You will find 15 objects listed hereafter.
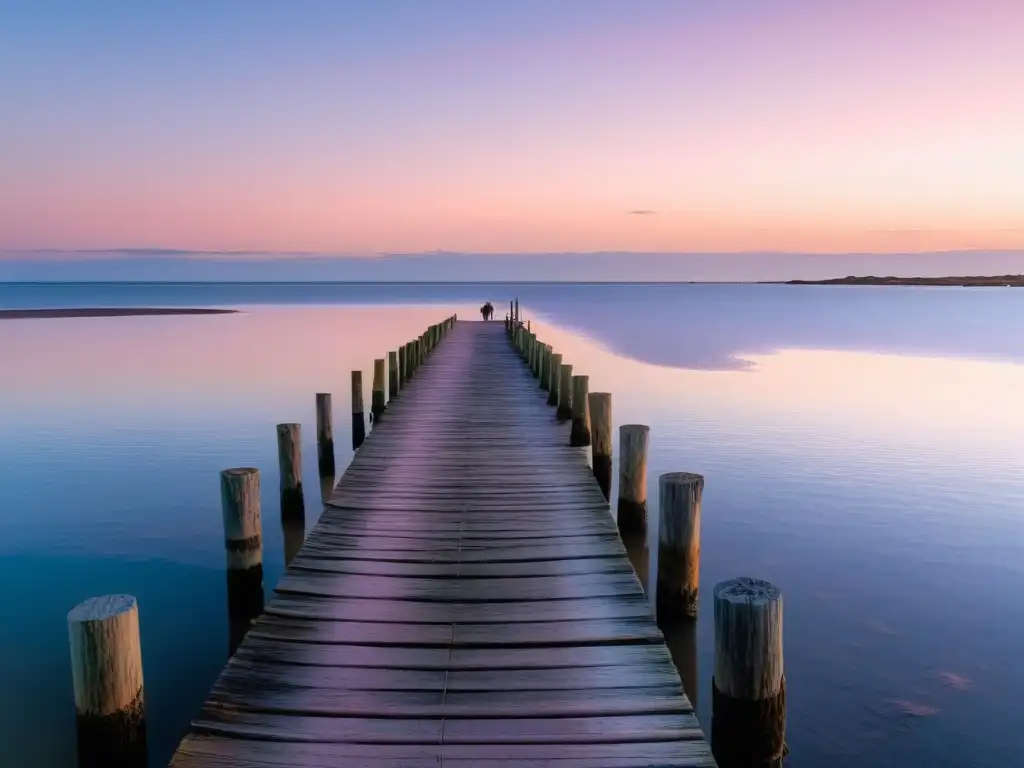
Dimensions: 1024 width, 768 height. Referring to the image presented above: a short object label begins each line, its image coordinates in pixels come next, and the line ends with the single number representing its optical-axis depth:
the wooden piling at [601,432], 10.31
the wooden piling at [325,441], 12.64
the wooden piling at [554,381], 14.31
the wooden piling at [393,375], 16.34
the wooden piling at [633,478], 8.33
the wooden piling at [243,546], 6.55
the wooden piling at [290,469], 8.97
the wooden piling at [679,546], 6.21
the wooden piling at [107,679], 3.84
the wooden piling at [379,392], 15.58
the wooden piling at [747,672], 4.06
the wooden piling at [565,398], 13.23
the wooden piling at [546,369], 15.86
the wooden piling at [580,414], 11.48
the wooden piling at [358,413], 14.89
